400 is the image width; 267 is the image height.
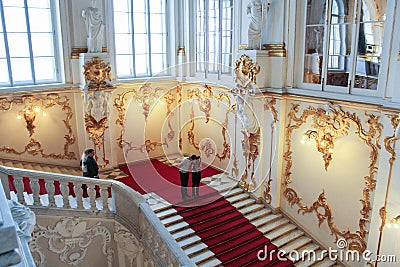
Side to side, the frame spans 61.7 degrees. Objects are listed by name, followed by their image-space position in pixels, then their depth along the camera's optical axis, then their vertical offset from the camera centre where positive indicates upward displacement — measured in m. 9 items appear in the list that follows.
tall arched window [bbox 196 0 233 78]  9.86 +0.70
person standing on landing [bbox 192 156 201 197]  8.66 -2.87
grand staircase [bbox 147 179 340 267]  7.68 -4.20
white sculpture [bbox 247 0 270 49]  8.23 +0.96
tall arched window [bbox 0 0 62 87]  8.74 +0.46
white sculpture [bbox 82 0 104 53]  9.14 +0.90
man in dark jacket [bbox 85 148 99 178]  7.93 -2.43
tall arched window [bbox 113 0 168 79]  10.52 +0.73
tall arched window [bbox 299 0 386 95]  6.61 +0.29
